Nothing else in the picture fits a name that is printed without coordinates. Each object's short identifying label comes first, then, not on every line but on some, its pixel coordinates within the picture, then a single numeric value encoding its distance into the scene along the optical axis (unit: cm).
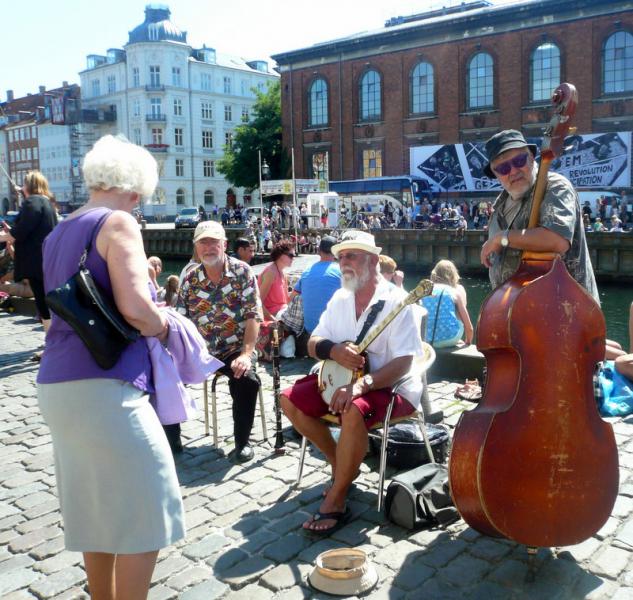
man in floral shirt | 532
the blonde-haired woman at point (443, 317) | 744
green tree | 5325
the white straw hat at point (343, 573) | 326
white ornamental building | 7106
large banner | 3450
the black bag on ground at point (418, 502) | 393
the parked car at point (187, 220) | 4956
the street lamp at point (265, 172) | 3558
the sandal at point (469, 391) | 633
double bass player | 335
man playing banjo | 409
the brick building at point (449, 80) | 3666
